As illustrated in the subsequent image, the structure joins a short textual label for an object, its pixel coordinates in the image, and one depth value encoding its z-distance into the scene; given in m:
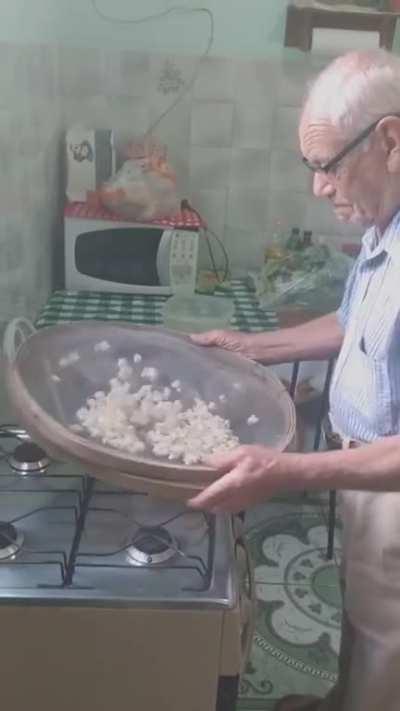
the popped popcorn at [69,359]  1.15
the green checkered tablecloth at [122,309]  2.03
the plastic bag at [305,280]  2.13
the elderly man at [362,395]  0.96
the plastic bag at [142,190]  2.12
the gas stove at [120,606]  0.90
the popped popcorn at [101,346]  1.21
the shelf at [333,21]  2.09
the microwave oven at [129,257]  2.13
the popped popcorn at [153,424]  0.98
